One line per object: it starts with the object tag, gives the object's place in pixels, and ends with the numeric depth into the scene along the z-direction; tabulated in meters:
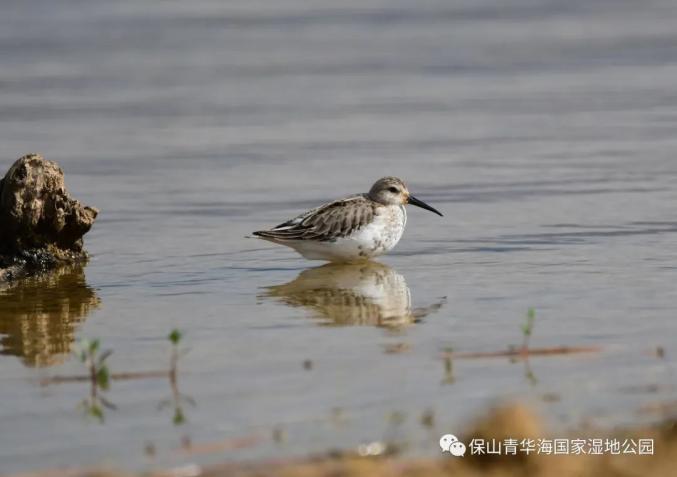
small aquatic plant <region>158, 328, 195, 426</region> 13.55
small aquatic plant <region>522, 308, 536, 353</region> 15.00
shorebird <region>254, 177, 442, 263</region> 22.41
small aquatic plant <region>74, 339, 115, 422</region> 13.76
